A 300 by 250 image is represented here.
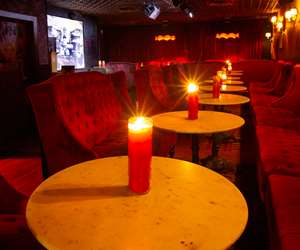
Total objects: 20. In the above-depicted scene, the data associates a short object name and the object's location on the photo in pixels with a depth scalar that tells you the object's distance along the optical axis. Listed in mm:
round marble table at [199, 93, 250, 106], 2846
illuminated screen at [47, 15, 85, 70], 10420
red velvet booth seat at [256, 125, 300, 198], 1866
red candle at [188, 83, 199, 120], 1978
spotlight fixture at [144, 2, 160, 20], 8898
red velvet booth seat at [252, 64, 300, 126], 3198
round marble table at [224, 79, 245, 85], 5219
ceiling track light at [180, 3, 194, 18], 8063
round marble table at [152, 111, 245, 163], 1792
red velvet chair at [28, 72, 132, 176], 1808
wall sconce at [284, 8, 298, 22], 6344
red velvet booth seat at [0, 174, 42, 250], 1006
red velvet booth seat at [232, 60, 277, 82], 9235
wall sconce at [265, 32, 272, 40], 13250
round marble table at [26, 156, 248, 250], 741
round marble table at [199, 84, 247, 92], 4161
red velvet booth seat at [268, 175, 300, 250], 1146
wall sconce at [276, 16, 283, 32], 8517
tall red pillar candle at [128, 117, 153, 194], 905
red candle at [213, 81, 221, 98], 3090
